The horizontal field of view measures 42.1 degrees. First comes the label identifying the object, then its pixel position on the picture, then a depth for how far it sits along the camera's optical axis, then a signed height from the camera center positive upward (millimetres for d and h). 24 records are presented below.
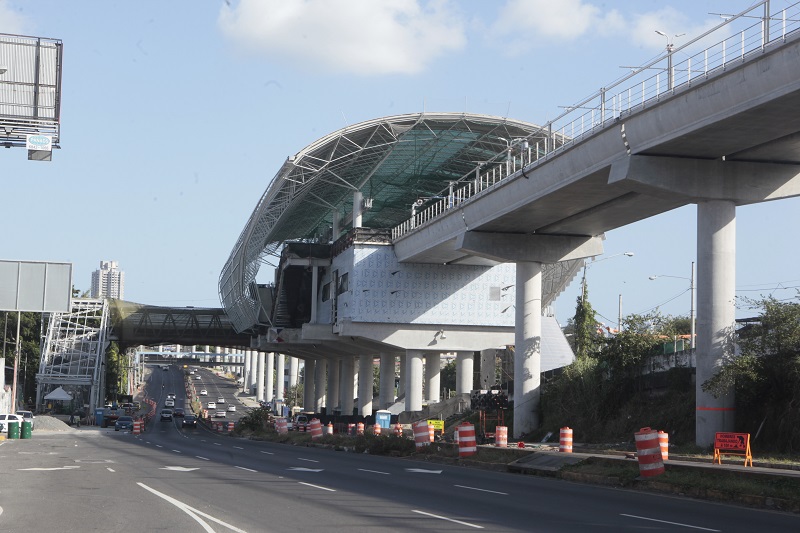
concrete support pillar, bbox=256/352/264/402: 172188 -1763
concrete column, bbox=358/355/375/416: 87875 -1295
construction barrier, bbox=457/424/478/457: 33375 -2218
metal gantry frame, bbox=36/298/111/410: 106312 +1071
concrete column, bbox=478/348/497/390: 84688 +447
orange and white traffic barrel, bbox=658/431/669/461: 29764 -1893
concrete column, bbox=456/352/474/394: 77812 +146
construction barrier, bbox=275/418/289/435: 63562 -3588
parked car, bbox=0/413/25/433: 62194 -3504
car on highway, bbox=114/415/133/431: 82250 -4754
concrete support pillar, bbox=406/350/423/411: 74812 -482
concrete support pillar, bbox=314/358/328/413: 115688 -1702
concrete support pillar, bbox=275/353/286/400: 156975 -1338
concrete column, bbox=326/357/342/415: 109375 -1575
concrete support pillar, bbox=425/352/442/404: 82812 -163
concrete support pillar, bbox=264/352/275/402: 164125 -1647
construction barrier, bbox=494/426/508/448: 38562 -2311
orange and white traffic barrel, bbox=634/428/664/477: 22750 -1652
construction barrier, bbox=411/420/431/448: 37375 -2276
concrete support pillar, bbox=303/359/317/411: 123356 -1651
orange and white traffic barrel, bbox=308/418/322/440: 53094 -3079
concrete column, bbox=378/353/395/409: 82062 -897
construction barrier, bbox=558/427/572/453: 34469 -2067
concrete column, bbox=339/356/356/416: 101125 -1232
